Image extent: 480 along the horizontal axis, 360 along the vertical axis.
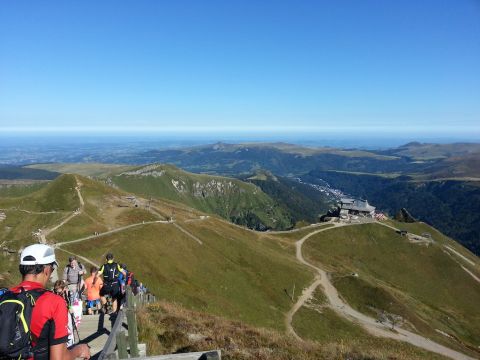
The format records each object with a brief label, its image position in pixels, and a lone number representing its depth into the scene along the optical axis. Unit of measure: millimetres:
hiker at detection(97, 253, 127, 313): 21562
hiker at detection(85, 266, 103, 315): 22562
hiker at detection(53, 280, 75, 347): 13514
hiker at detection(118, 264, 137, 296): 21828
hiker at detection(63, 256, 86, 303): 23472
